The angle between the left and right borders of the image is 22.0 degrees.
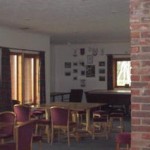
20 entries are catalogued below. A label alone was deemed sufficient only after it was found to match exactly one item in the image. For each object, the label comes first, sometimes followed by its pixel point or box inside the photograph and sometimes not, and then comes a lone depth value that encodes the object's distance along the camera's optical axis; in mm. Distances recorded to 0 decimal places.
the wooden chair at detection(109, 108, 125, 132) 9406
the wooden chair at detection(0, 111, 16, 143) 6332
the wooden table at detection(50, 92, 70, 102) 13298
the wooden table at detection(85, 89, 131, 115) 12250
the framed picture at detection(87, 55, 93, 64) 14396
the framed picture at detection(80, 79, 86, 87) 14555
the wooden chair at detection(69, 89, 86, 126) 13977
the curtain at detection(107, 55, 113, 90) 13953
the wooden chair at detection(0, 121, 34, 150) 4832
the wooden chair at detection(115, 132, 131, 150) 5242
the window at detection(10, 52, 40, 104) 10602
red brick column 3684
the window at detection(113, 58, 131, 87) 14086
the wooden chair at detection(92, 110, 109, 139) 8687
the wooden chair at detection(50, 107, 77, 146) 7879
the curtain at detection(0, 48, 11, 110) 9625
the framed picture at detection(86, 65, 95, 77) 14391
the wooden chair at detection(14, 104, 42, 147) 7934
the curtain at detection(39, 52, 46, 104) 11539
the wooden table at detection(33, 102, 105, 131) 8372
